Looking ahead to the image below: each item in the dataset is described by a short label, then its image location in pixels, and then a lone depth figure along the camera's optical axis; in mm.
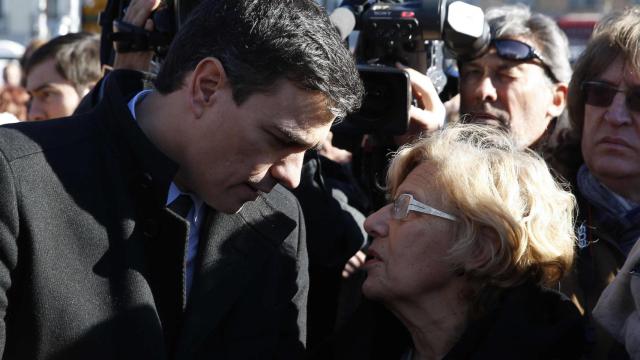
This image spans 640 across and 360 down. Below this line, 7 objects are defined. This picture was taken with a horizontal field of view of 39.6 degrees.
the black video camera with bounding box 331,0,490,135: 2854
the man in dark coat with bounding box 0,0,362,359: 2033
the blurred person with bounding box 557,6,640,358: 2732
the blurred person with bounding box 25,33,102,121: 4410
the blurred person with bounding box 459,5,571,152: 3398
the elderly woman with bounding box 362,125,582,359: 2395
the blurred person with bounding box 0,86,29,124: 5090
